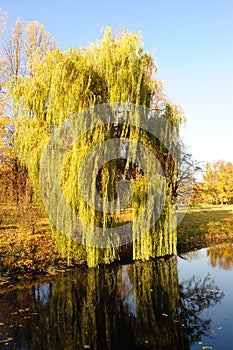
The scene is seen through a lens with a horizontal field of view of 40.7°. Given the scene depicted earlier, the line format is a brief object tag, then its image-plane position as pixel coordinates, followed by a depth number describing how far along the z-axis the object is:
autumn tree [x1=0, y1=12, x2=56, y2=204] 15.04
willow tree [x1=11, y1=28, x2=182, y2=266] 10.35
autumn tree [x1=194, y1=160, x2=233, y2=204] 44.17
